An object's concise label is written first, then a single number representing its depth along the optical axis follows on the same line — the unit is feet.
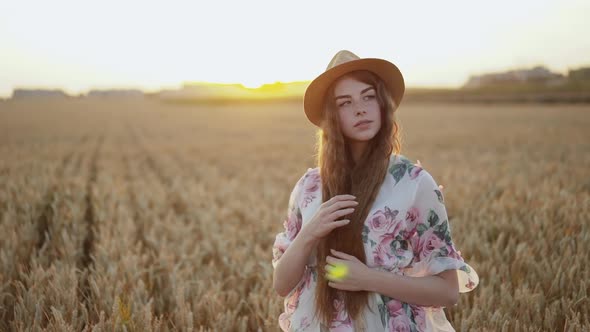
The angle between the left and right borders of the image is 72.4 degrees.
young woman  4.92
